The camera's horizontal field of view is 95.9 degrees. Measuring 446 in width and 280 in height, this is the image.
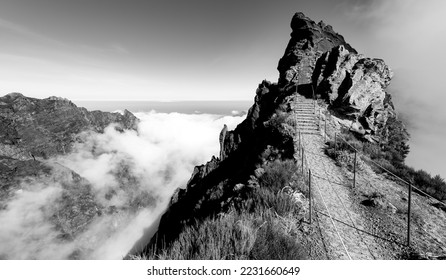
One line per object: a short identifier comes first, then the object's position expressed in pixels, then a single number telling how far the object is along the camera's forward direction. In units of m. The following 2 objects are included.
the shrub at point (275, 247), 3.40
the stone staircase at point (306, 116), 16.15
